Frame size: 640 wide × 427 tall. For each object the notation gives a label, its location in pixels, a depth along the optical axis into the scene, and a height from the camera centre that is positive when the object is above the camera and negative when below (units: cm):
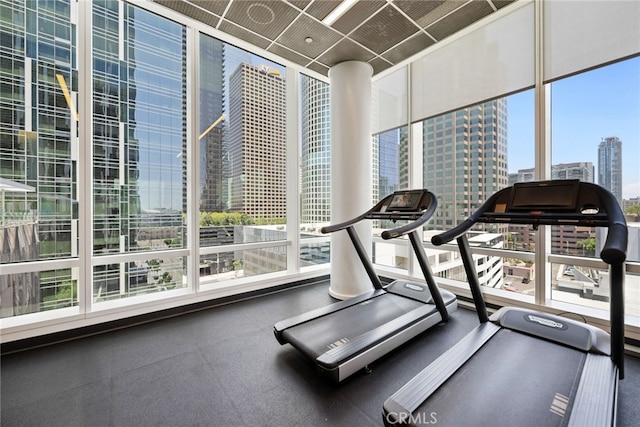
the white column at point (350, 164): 386 +71
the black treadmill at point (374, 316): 218 -110
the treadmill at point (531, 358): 149 -106
